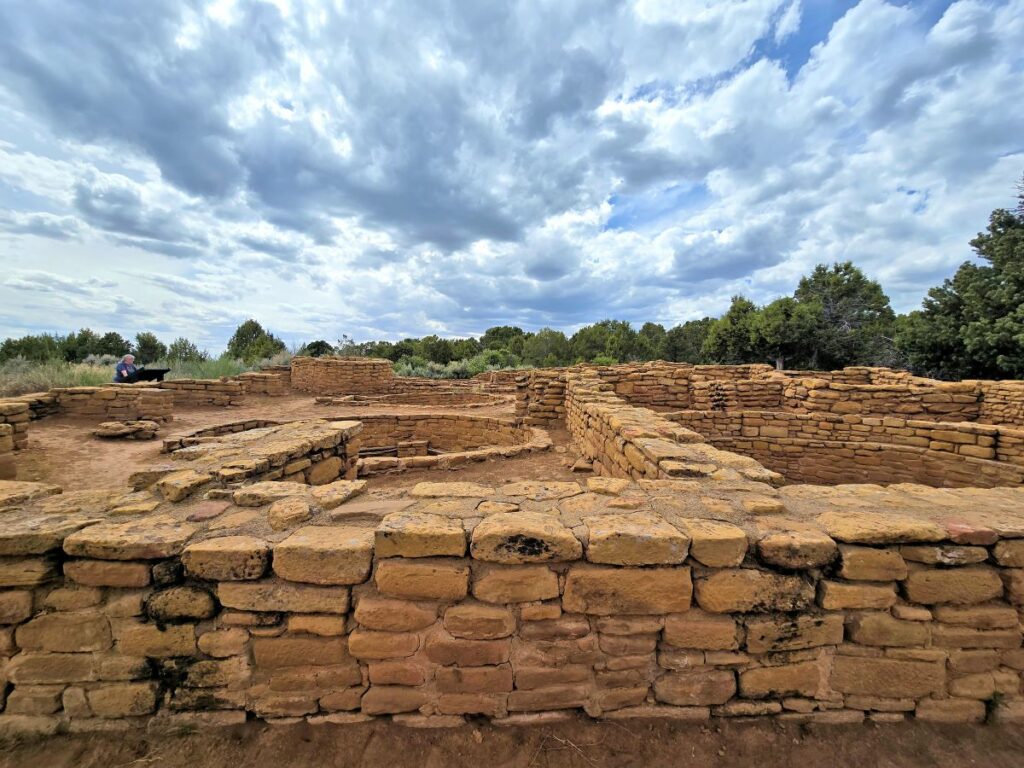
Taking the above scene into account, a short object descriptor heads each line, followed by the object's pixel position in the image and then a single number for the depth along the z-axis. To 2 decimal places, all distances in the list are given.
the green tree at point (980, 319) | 14.08
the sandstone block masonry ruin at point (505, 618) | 1.90
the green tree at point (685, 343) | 40.47
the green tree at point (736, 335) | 26.97
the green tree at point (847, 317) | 24.59
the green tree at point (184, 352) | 20.02
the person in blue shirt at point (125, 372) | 11.42
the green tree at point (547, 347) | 39.84
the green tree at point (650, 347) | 40.91
